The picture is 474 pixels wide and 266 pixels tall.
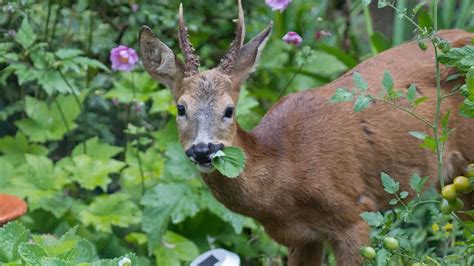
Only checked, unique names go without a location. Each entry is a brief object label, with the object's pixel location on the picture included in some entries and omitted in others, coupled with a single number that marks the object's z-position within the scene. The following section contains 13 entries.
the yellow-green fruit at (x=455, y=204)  7.87
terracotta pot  8.91
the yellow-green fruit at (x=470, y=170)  7.96
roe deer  8.77
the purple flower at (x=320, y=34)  11.39
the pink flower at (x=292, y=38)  10.59
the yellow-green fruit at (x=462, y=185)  7.83
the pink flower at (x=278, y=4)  10.77
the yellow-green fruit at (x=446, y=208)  7.86
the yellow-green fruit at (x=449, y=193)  7.81
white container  8.20
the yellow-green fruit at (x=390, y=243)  7.91
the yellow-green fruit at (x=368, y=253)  7.89
